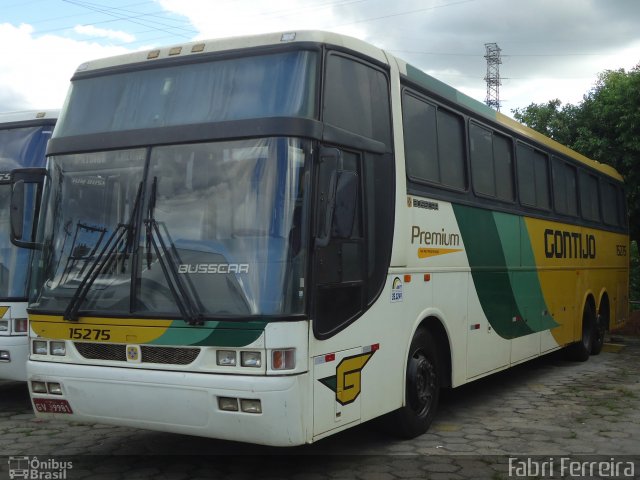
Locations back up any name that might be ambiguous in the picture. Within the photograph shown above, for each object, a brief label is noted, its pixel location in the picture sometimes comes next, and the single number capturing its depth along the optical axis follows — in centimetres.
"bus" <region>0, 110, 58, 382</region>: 757
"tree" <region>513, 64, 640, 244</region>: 1614
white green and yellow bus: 491
